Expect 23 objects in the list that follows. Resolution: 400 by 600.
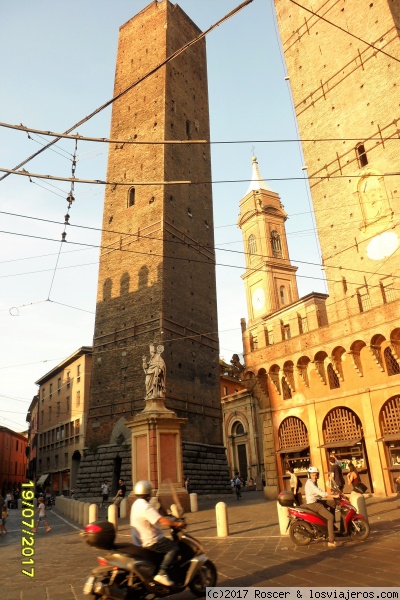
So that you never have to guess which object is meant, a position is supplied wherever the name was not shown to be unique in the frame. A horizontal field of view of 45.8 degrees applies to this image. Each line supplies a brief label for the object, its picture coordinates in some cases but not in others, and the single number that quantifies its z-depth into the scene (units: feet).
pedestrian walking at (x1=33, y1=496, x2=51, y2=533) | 47.48
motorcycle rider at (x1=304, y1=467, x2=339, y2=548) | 24.16
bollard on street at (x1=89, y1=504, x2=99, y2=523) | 39.01
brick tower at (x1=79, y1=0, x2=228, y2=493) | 79.51
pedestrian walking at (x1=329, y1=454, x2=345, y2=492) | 39.61
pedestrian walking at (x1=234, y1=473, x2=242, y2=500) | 70.21
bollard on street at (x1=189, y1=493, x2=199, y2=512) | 48.73
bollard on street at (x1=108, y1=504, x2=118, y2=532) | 36.20
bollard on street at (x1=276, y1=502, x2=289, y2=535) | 28.63
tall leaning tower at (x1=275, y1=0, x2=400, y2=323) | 60.18
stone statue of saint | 51.56
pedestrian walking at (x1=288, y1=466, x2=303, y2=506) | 27.76
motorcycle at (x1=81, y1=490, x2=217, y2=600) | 13.88
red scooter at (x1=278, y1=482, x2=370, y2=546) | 24.14
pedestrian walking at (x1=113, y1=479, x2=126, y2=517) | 49.37
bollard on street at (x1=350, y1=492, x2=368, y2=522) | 28.27
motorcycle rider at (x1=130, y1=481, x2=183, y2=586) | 15.10
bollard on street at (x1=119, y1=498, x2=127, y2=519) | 48.47
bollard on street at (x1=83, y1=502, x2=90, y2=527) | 44.24
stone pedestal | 46.55
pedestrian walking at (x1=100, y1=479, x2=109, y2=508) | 64.59
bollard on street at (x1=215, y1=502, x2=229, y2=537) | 30.09
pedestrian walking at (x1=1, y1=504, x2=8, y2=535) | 45.44
